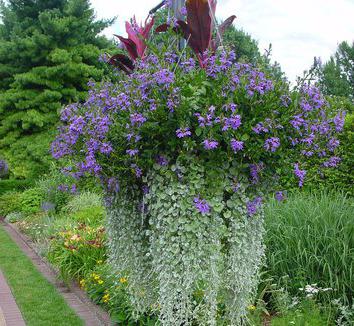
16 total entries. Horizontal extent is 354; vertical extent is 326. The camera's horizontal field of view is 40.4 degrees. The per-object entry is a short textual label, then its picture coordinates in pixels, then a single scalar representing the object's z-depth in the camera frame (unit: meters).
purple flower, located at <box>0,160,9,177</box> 15.91
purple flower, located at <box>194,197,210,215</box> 2.65
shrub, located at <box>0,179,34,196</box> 14.28
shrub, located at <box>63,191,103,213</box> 9.23
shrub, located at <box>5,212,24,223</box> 11.23
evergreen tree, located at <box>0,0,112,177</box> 15.27
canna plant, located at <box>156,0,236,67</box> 2.88
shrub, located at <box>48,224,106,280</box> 5.82
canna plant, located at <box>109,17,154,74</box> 3.39
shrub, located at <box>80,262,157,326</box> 4.10
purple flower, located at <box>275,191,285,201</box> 2.87
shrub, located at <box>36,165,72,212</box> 10.76
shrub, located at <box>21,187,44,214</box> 11.31
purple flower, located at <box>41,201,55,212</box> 10.09
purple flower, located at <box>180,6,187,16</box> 3.06
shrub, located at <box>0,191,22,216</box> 12.05
